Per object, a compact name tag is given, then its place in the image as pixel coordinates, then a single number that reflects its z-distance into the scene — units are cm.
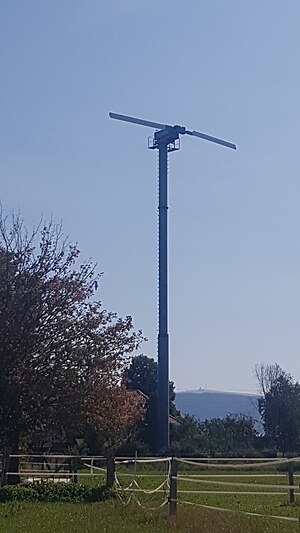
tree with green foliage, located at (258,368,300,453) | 7206
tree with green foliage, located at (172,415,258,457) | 6262
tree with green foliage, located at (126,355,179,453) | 7275
